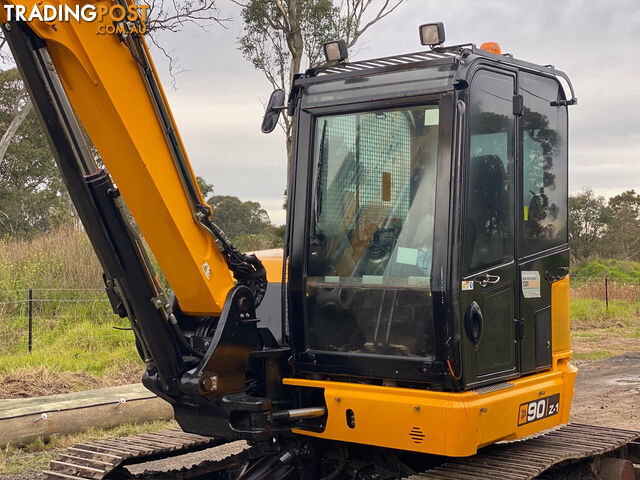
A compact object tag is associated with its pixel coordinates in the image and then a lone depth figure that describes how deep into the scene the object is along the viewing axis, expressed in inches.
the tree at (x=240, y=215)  1419.8
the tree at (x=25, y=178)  986.7
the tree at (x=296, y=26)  797.9
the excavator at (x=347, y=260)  158.4
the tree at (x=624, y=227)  1499.8
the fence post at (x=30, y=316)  432.6
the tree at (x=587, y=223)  1456.7
